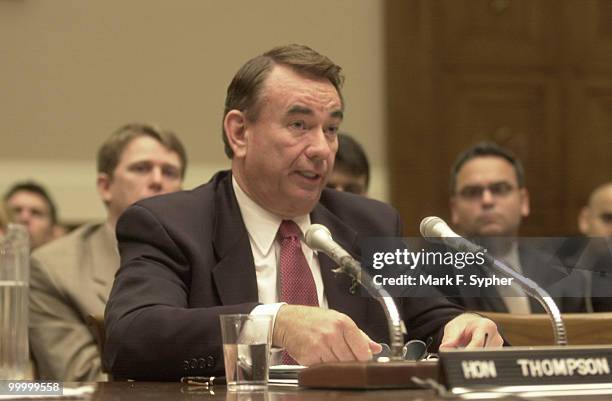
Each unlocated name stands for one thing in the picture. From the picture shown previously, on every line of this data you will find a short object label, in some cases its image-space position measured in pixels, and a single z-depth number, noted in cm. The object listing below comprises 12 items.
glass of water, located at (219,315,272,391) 391
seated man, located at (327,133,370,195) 863
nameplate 343
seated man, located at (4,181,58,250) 1075
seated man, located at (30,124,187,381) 737
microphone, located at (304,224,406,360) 412
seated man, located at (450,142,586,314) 853
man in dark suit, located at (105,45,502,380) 495
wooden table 354
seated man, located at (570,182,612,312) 524
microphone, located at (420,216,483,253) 454
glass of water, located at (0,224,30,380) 550
